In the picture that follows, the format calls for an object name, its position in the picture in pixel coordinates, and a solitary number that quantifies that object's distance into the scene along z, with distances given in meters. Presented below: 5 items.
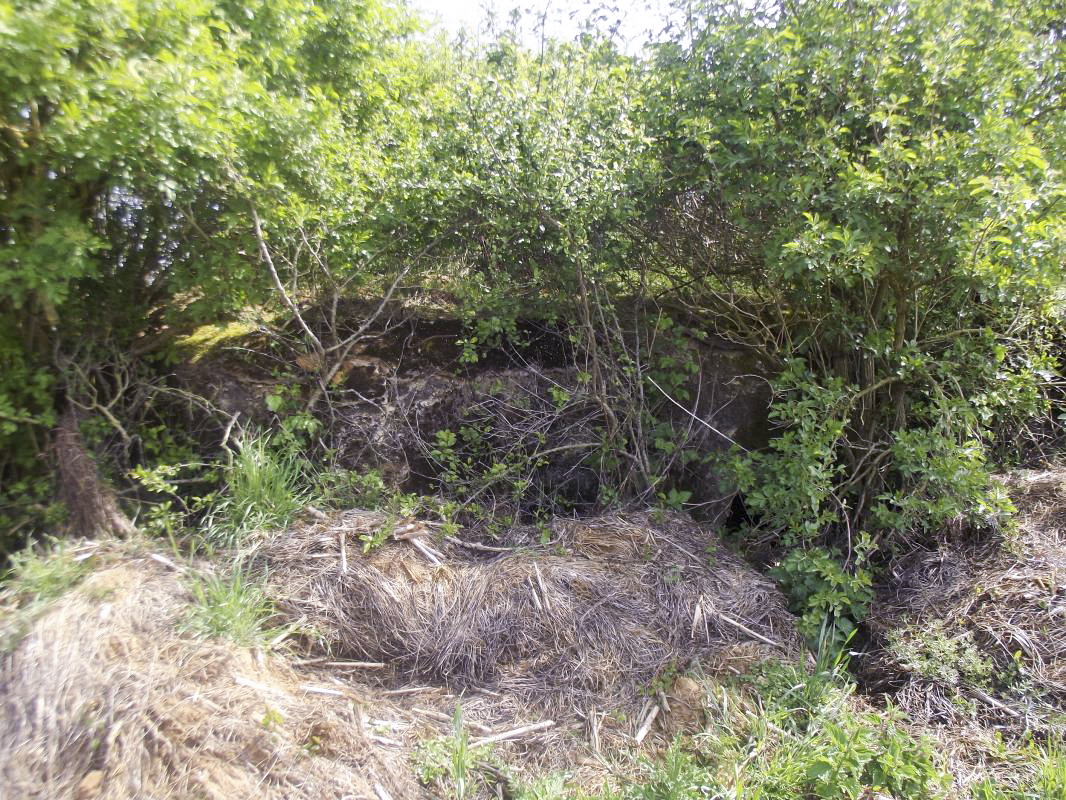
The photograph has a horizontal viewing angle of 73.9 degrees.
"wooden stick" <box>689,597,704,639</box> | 3.76
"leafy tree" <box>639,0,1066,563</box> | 3.63
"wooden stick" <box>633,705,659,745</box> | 3.26
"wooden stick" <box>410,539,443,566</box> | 3.98
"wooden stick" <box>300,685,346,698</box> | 3.30
